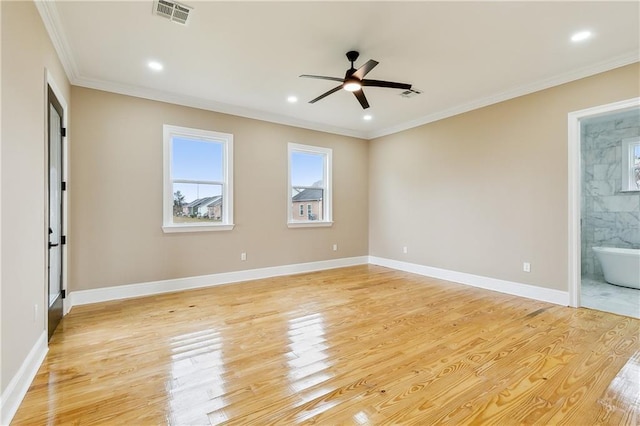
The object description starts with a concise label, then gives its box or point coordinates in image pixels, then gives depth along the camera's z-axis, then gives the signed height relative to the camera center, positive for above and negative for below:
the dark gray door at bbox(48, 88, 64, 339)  2.96 +0.00
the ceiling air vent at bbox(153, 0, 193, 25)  2.47 +1.74
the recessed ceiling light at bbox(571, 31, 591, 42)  2.88 +1.74
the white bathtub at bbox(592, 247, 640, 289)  4.58 -0.84
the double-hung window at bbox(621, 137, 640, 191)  5.00 +0.83
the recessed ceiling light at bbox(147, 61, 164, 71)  3.48 +1.75
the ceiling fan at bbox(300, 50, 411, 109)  3.06 +1.39
